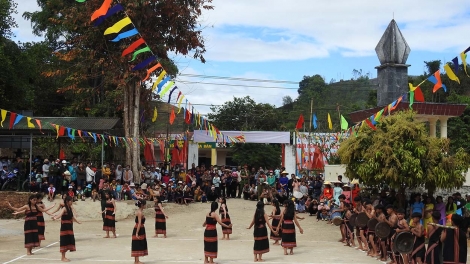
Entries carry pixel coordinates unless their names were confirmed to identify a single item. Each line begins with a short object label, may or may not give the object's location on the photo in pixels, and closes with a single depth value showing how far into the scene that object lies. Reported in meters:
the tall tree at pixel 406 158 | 19.58
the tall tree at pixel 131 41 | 30.53
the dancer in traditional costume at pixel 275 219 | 17.93
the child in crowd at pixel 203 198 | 30.69
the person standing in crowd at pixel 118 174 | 29.03
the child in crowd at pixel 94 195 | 26.67
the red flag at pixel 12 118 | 23.76
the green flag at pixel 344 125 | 24.11
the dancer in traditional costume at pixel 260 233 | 15.93
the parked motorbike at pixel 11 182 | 27.67
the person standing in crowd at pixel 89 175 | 27.36
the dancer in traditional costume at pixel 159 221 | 20.46
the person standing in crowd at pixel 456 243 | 11.98
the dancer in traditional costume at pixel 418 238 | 13.47
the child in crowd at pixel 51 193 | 26.42
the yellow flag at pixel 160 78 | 22.37
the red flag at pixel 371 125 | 20.36
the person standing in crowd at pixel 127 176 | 29.22
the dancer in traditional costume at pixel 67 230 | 15.92
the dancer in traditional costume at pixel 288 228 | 17.11
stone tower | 29.27
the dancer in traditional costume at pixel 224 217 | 19.48
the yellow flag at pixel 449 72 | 17.30
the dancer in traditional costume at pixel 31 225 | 16.72
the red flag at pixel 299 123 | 34.41
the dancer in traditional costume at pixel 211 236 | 15.25
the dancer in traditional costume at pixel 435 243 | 12.48
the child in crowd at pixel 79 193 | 26.93
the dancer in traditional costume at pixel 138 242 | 15.23
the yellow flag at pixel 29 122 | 24.04
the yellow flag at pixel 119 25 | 19.41
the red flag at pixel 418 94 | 19.47
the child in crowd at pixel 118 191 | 27.88
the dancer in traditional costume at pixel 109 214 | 20.31
